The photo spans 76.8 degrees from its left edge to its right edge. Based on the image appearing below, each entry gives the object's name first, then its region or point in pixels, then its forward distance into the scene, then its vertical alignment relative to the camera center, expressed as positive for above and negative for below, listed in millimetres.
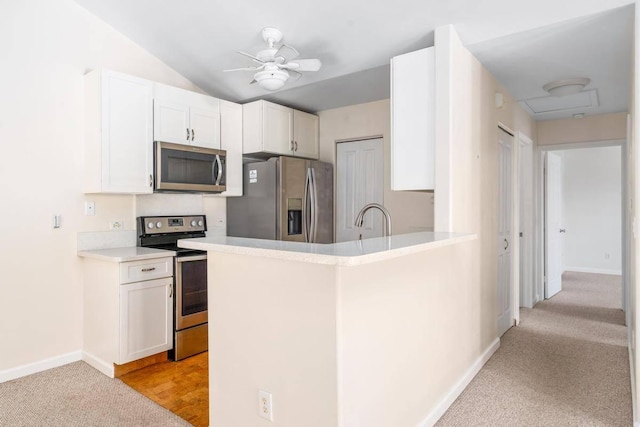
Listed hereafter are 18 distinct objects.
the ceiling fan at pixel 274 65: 2881 +1060
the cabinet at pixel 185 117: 3371 +845
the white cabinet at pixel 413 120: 2701 +625
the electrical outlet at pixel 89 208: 3242 +40
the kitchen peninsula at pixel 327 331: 1528 -520
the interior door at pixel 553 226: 5293 -215
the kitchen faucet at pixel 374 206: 2322 -32
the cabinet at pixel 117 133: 3059 +623
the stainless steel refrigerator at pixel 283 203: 3945 +93
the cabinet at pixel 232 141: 3942 +705
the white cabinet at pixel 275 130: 4020 +859
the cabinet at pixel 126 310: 2875 -725
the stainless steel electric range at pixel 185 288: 3188 -617
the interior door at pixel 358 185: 4324 +292
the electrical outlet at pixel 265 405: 1739 -840
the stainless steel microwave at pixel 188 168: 3320 +385
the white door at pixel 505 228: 3770 -172
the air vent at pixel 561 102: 3934 +1120
